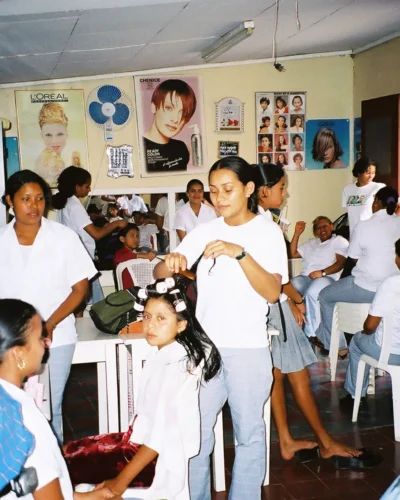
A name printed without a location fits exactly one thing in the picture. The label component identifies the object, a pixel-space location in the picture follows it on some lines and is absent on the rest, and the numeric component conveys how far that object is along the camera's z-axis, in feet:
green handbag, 10.87
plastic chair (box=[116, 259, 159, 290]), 16.74
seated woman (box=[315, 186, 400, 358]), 15.99
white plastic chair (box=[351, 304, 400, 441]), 12.66
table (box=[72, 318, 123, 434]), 10.71
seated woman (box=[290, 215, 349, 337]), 20.06
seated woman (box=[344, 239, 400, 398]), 12.60
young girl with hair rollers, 7.52
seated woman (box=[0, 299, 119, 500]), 5.64
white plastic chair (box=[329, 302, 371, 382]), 15.61
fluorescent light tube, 15.56
